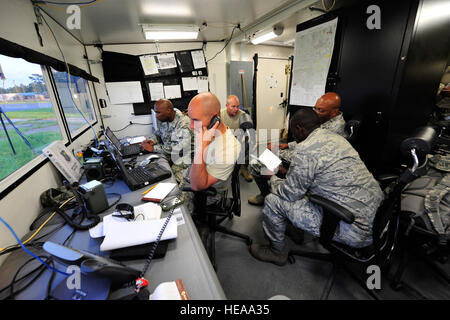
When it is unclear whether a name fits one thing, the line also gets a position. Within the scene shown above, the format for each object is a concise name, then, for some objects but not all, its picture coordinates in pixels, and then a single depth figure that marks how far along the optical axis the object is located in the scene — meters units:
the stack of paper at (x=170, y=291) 0.60
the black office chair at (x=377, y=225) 0.89
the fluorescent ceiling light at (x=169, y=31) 2.51
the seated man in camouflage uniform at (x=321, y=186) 1.16
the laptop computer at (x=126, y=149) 2.14
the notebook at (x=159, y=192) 1.18
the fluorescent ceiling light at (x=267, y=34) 2.94
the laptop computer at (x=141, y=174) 1.37
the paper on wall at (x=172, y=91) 3.64
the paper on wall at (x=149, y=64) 3.38
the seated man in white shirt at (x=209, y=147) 1.30
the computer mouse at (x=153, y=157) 1.88
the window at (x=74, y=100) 1.95
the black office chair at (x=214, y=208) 1.40
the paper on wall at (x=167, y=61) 3.46
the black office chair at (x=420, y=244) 1.19
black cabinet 1.44
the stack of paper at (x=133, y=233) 0.79
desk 0.64
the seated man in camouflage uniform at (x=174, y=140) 2.13
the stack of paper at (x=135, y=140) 2.73
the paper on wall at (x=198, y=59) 3.61
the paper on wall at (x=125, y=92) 3.36
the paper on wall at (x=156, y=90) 3.53
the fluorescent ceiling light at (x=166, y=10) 1.96
